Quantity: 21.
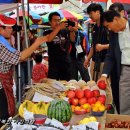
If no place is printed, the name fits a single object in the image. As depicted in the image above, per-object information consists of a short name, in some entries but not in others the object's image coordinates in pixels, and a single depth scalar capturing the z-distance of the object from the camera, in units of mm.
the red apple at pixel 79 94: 4535
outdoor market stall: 3791
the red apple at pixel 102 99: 4453
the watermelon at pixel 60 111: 3578
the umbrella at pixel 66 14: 15753
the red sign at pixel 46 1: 6449
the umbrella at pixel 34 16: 16233
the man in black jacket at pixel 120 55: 4762
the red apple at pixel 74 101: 4359
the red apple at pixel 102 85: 5039
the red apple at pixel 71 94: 4524
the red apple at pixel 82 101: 4402
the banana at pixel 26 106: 3826
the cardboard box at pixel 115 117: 4480
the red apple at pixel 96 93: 4652
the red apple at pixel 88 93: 4551
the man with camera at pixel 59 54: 7162
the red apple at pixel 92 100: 4426
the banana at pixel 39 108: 3897
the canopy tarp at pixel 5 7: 4712
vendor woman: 4164
